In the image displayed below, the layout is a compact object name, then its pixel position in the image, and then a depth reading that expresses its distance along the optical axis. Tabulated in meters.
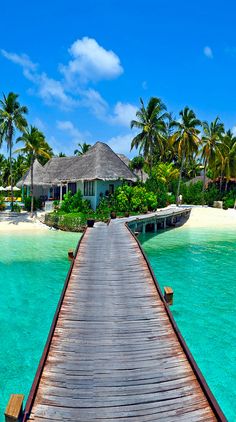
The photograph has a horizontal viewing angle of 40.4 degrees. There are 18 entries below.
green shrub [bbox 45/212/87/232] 31.27
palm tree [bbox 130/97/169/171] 45.78
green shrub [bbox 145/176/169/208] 42.81
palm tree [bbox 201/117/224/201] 49.25
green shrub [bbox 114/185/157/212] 35.16
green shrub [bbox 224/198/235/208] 50.31
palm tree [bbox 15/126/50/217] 37.56
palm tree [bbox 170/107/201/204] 46.34
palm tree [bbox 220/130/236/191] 50.53
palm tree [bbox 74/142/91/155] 71.62
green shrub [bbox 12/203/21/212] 41.47
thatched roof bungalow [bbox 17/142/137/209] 35.94
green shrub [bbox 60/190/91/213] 35.19
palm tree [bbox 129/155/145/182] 58.34
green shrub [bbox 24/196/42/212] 43.38
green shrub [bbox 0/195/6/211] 43.01
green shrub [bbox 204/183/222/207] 52.84
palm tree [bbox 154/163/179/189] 54.52
